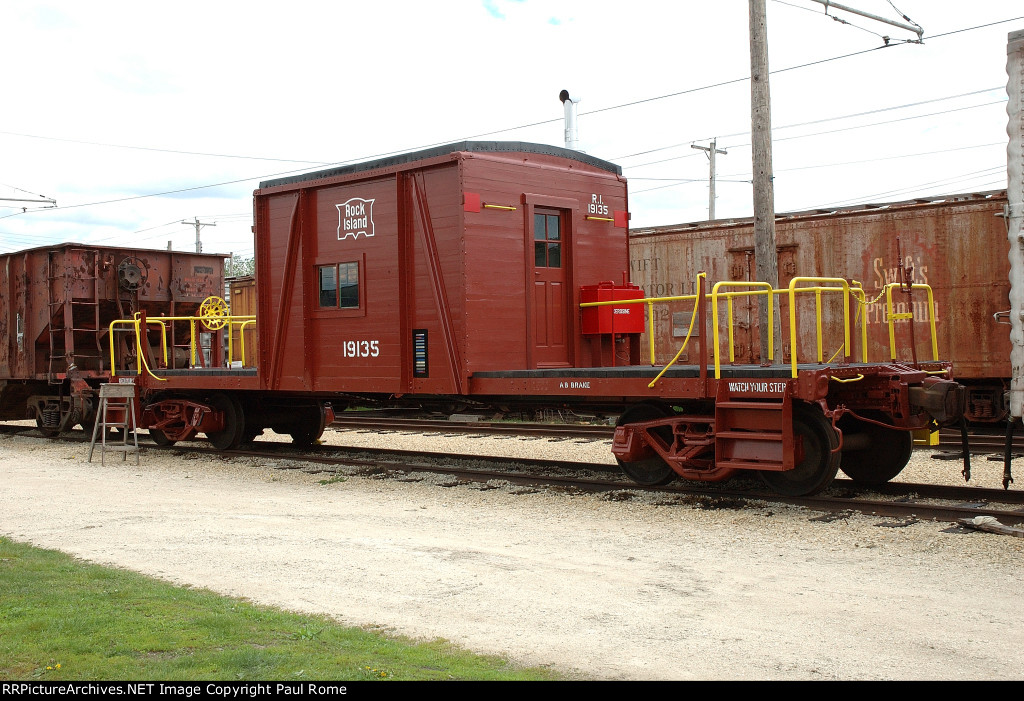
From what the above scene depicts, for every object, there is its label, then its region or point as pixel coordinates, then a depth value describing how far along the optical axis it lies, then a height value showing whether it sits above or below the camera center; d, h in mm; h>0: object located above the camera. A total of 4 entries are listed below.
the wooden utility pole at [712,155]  36512 +7865
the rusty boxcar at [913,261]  14805 +1552
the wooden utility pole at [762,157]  13508 +2810
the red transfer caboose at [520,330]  8828 +368
